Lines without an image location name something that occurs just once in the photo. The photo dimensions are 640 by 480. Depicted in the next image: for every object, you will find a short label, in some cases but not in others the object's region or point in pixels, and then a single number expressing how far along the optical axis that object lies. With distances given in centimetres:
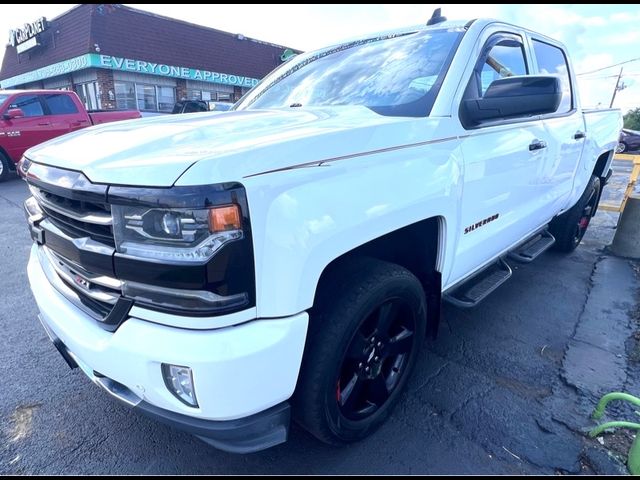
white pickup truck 129
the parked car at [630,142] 2188
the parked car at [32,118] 867
